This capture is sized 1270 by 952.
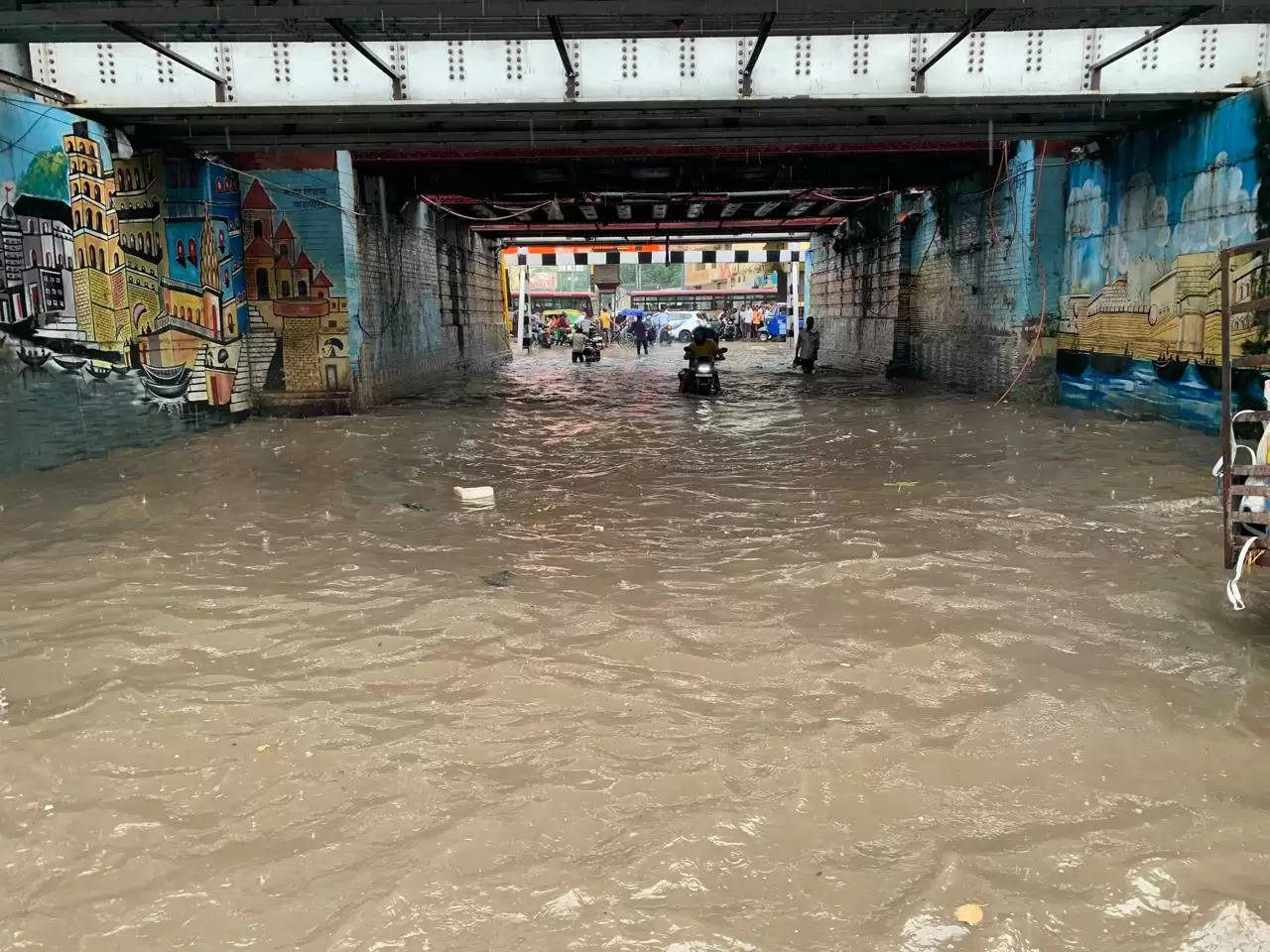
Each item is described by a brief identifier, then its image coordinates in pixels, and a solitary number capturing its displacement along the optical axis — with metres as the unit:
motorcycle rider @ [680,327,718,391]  18.31
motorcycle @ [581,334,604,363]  30.61
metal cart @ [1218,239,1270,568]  4.14
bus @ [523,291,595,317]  58.47
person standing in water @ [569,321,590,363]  30.55
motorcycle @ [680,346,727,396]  18.20
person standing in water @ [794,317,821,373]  23.70
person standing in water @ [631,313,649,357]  36.25
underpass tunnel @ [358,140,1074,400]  15.00
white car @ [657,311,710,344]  49.09
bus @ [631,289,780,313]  59.00
